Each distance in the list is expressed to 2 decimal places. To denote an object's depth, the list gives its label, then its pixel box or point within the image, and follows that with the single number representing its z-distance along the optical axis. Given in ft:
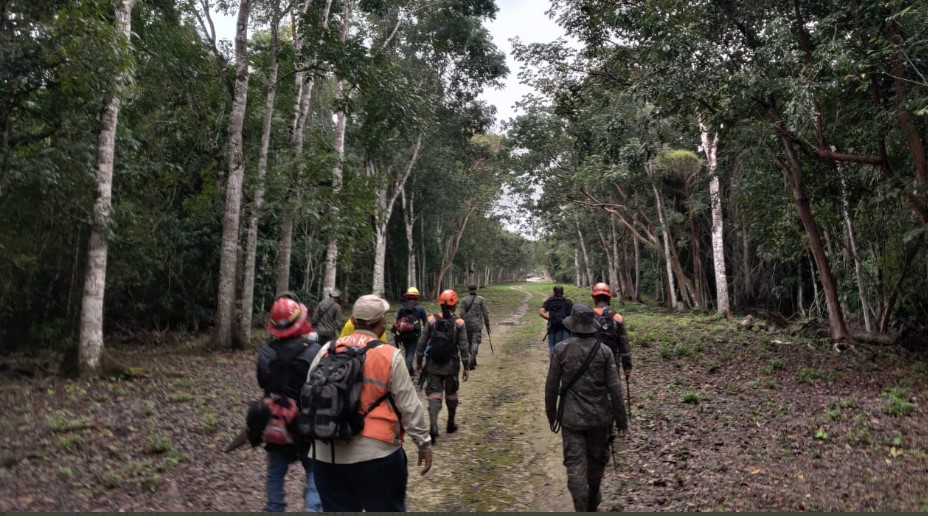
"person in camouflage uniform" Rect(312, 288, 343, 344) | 30.30
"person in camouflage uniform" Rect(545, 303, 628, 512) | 15.88
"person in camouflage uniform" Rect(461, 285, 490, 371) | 34.63
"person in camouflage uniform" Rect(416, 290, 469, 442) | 24.97
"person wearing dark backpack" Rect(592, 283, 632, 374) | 24.03
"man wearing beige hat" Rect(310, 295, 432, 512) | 10.84
